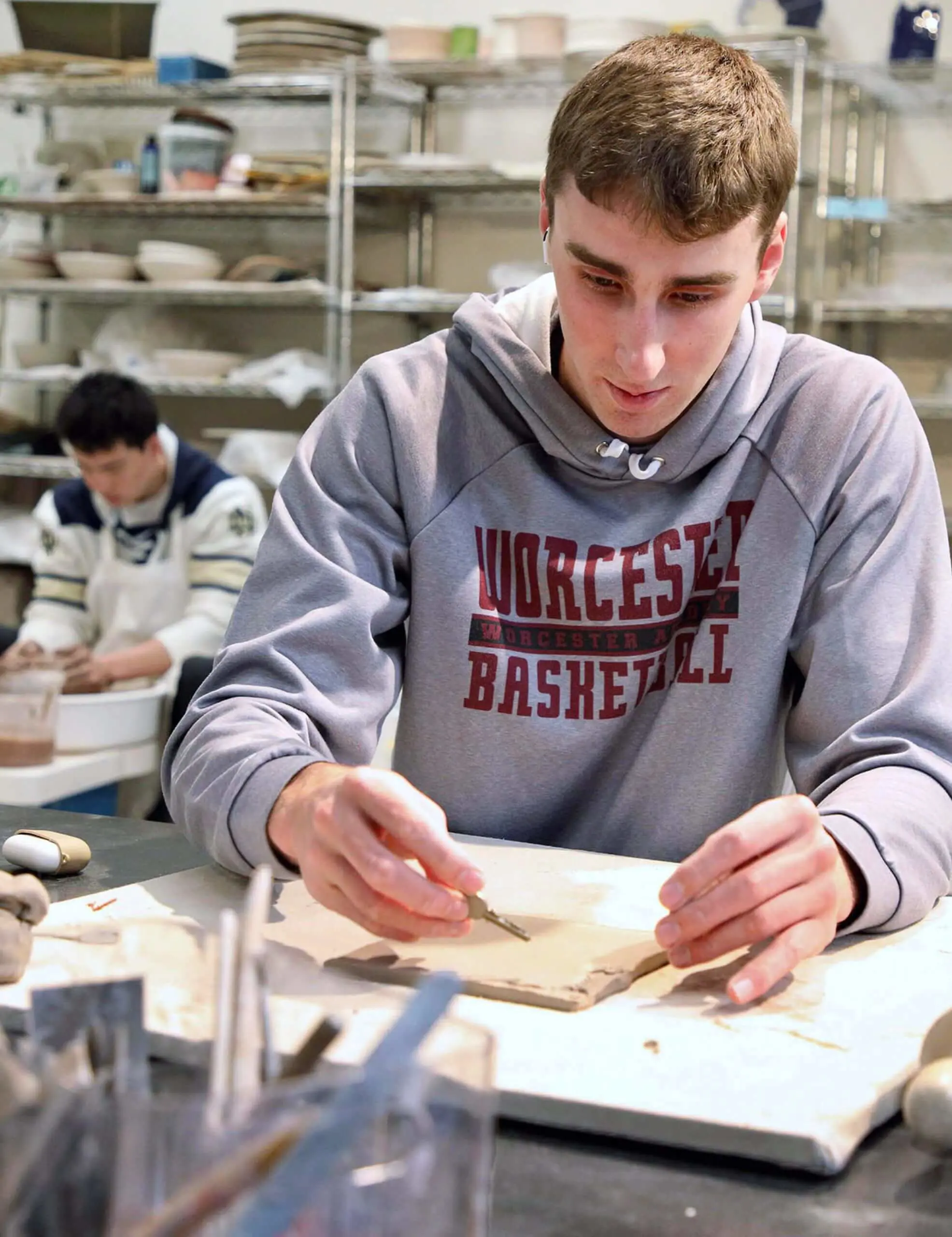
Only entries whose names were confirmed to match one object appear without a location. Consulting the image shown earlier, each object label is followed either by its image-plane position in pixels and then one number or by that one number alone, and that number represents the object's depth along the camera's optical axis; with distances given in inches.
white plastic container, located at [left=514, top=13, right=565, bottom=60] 156.3
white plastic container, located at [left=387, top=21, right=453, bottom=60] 162.2
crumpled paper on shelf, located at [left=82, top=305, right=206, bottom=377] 176.9
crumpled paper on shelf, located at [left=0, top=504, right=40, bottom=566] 173.9
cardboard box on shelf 175.5
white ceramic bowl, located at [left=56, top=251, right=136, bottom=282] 173.5
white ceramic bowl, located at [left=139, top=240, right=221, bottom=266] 169.9
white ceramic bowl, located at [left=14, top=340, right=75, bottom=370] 182.4
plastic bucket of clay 86.6
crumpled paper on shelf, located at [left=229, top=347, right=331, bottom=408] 165.0
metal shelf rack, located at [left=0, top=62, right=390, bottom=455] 164.6
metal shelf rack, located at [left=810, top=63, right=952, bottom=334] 147.6
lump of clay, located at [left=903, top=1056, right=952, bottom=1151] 25.4
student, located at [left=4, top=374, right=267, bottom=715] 133.7
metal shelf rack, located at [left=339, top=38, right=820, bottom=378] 150.0
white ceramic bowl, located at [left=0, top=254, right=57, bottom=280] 176.2
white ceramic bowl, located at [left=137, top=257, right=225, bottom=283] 170.1
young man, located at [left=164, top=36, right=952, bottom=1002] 43.0
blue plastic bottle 170.6
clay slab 32.0
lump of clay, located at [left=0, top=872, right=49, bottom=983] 33.1
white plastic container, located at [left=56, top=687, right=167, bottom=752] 97.3
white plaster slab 19.2
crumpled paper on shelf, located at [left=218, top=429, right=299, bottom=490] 166.9
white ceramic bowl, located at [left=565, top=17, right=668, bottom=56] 151.0
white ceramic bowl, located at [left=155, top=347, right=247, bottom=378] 170.2
